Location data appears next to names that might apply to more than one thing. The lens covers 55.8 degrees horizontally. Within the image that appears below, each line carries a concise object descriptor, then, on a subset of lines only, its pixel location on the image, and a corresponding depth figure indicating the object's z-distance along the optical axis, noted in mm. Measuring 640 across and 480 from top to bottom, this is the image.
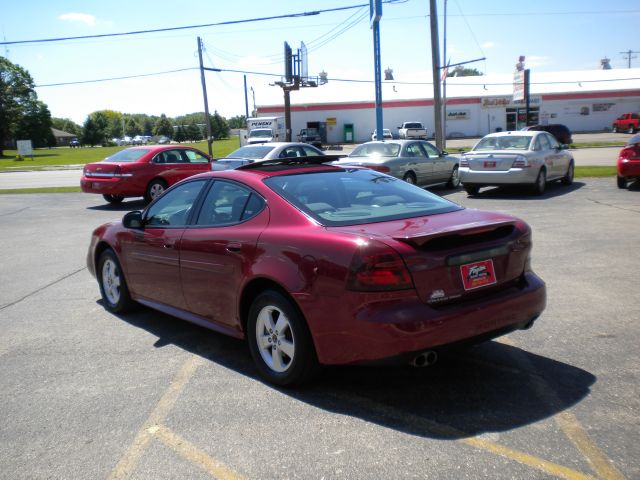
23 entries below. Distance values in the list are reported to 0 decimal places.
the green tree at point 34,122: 86000
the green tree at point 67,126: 179300
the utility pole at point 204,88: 42438
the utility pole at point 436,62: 24531
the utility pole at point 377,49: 26547
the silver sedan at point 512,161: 14414
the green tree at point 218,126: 127438
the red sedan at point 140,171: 16125
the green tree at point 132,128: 169375
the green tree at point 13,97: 82062
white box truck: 44625
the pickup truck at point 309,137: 49034
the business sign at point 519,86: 35531
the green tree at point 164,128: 151875
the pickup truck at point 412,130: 52656
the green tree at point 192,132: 145000
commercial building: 58188
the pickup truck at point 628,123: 51625
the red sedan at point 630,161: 14547
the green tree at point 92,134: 132000
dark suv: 37562
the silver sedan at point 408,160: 14984
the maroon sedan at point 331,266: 3568
